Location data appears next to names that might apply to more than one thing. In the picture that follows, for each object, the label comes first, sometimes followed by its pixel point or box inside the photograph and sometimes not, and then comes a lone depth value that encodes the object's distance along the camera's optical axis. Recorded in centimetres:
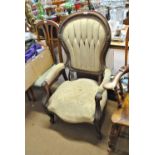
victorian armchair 186
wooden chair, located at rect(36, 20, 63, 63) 234
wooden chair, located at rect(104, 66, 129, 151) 158
